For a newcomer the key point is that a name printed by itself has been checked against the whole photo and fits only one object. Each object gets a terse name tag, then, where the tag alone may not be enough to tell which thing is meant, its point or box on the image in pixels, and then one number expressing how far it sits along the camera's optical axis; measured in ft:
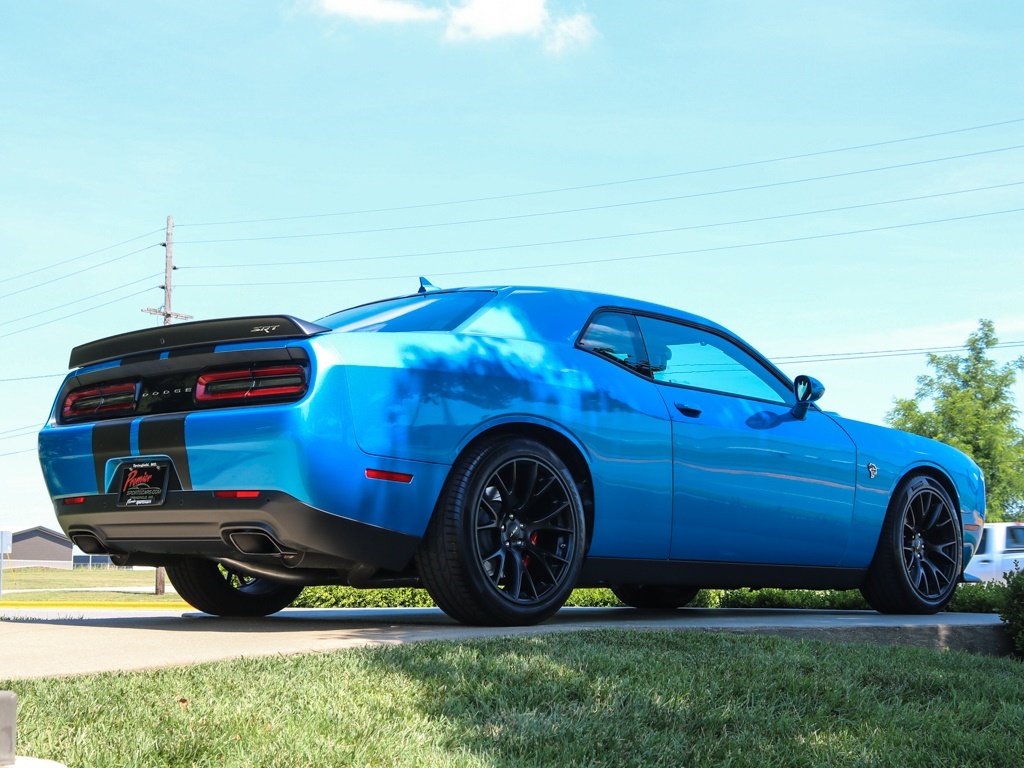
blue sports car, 15.93
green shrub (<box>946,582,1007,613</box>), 28.81
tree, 148.97
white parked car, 72.95
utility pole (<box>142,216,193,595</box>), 113.09
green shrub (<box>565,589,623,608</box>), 42.20
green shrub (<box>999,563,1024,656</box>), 21.93
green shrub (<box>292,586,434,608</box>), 44.01
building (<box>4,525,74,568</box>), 378.94
